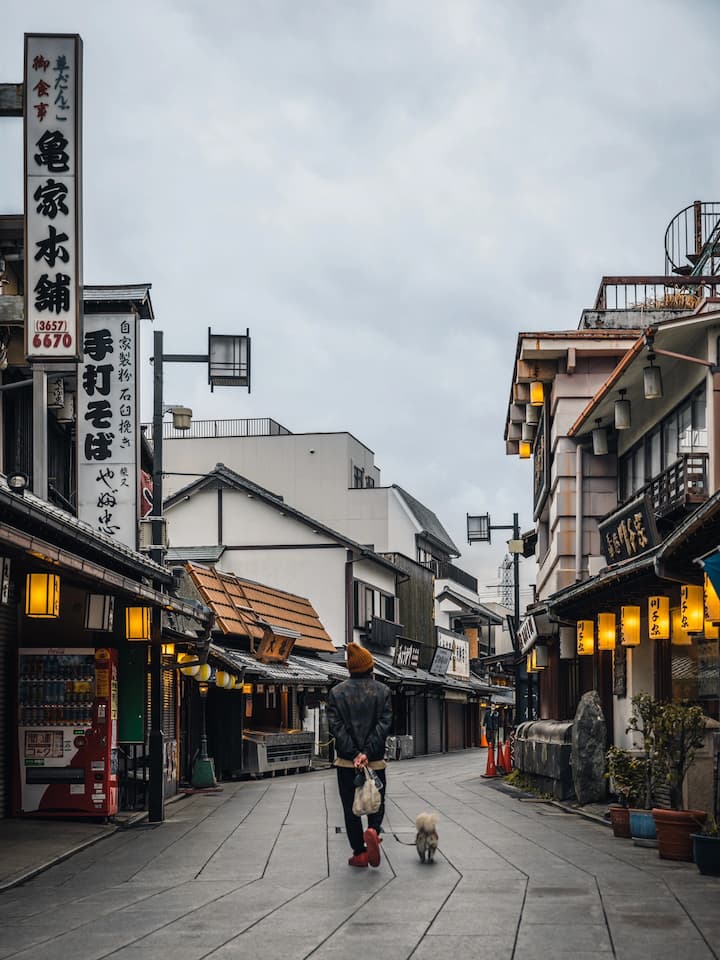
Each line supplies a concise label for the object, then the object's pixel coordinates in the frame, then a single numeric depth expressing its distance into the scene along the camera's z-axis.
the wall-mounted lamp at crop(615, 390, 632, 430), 23.78
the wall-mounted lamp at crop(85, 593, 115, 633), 17.83
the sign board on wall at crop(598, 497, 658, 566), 20.27
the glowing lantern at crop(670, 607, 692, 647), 18.33
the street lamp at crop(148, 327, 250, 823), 20.42
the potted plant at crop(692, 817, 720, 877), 12.14
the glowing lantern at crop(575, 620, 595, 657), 24.02
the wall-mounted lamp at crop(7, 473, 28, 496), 12.61
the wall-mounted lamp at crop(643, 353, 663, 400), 20.12
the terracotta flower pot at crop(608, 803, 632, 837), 16.17
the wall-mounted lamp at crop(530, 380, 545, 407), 31.62
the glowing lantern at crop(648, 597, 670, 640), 18.02
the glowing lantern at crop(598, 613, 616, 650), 22.45
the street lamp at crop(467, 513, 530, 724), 39.84
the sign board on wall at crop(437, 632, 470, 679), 66.81
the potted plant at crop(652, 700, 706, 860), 13.88
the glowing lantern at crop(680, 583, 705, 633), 15.44
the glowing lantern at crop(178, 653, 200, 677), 25.28
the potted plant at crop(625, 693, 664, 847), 14.27
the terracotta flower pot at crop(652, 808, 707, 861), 13.39
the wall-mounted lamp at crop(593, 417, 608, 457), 27.14
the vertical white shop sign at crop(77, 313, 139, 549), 21.36
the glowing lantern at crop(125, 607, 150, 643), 19.19
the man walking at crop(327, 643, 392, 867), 12.80
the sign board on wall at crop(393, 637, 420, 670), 54.06
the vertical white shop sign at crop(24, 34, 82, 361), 17.20
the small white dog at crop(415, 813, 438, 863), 13.38
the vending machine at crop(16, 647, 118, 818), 18.53
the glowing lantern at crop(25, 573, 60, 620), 14.38
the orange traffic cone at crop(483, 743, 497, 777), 34.25
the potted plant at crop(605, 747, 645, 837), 16.25
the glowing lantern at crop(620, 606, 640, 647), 20.17
